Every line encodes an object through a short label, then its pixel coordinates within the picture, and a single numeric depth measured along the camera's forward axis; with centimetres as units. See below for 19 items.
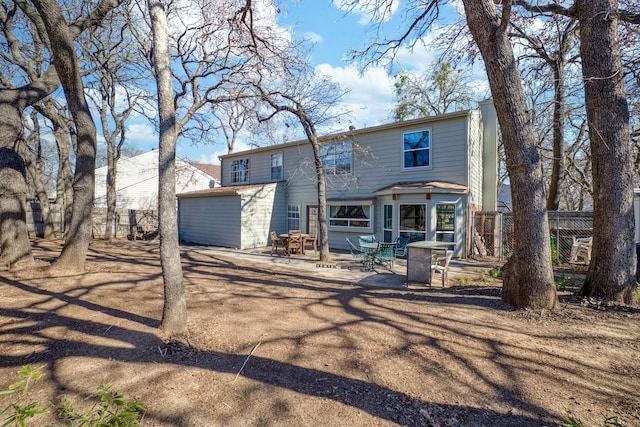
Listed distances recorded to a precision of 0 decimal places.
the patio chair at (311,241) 1335
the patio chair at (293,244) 1239
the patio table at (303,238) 1255
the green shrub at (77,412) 136
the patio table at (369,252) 938
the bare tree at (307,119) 1080
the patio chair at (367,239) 1071
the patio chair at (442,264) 716
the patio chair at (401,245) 1137
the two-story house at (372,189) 1150
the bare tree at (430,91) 2225
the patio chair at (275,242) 1267
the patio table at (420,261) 716
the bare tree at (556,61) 1050
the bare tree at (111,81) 1408
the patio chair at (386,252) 914
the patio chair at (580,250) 1048
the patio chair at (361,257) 973
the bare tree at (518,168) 490
